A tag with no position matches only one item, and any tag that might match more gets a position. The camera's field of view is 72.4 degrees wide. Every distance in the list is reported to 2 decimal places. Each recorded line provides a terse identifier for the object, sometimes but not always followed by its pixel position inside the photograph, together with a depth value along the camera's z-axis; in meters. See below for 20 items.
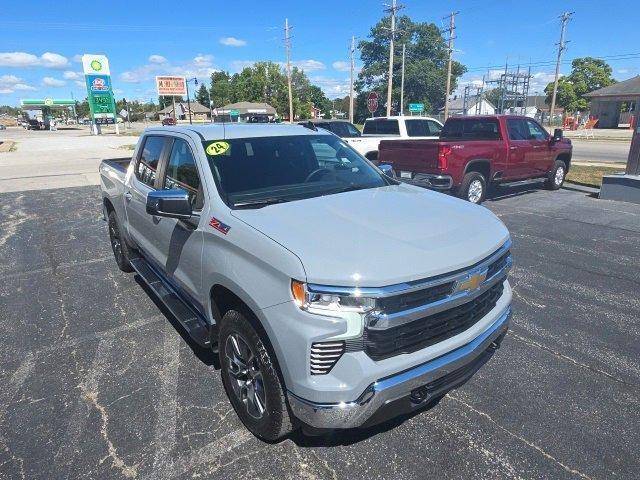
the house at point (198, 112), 93.27
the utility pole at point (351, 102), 47.50
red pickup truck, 8.88
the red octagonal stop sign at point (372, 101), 20.46
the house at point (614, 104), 48.38
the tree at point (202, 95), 105.88
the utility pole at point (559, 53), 50.81
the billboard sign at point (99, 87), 47.84
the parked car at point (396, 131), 13.35
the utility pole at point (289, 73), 51.53
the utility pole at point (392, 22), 37.97
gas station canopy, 81.62
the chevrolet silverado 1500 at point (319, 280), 2.12
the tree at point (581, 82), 70.00
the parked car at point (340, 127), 15.59
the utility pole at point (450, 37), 47.45
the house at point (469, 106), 95.07
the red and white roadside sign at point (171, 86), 54.00
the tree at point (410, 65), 76.62
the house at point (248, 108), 68.94
